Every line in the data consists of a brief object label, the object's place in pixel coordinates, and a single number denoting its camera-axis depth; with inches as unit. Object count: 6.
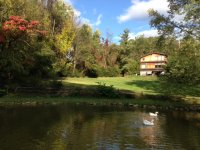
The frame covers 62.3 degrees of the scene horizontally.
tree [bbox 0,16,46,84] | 686.5
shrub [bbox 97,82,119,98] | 776.9
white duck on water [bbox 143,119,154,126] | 431.4
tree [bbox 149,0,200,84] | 601.8
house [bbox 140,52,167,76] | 1830.3
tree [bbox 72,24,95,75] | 1360.5
